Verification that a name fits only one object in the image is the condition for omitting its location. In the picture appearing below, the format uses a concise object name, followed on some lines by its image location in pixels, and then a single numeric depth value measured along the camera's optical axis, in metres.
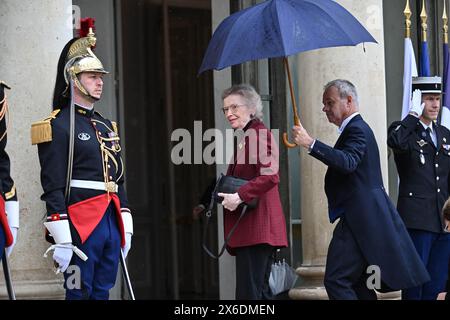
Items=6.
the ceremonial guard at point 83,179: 15.18
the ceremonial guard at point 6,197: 14.59
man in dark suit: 16.14
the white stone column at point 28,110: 16.12
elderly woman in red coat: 16.61
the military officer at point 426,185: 18.78
